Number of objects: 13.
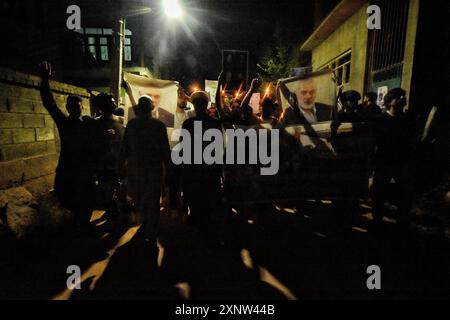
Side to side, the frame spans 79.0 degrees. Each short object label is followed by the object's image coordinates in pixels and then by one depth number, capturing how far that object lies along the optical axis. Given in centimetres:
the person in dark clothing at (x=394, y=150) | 437
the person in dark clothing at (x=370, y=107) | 581
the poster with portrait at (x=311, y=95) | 442
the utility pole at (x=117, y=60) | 789
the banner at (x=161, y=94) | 527
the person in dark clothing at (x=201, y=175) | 411
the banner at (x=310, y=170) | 428
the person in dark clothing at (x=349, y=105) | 508
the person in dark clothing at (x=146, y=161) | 370
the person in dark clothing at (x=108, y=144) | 462
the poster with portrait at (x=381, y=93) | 868
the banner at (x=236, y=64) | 1442
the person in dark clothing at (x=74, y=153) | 399
